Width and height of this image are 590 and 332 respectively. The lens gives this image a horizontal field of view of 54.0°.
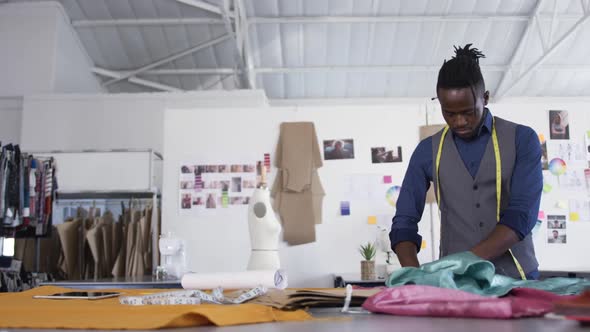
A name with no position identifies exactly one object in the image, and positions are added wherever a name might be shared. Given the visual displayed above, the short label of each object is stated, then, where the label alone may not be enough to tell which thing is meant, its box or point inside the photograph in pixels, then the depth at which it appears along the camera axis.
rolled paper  1.53
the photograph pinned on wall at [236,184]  4.02
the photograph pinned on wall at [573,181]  3.86
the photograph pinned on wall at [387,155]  4.01
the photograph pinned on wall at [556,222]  3.84
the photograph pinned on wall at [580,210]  3.85
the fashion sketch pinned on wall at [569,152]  3.88
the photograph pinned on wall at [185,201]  4.00
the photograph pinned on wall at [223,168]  4.05
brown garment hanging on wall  3.94
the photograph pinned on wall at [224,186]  4.03
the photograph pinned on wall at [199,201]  4.01
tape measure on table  1.03
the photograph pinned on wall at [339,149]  4.04
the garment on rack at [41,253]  4.55
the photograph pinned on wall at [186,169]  4.06
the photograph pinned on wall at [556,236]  3.84
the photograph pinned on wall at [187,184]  4.03
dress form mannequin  2.41
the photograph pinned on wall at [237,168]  4.05
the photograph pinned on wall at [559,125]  3.92
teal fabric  1.00
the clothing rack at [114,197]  4.14
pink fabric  0.82
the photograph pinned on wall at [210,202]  4.00
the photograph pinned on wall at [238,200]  4.02
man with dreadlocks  1.64
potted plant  3.48
